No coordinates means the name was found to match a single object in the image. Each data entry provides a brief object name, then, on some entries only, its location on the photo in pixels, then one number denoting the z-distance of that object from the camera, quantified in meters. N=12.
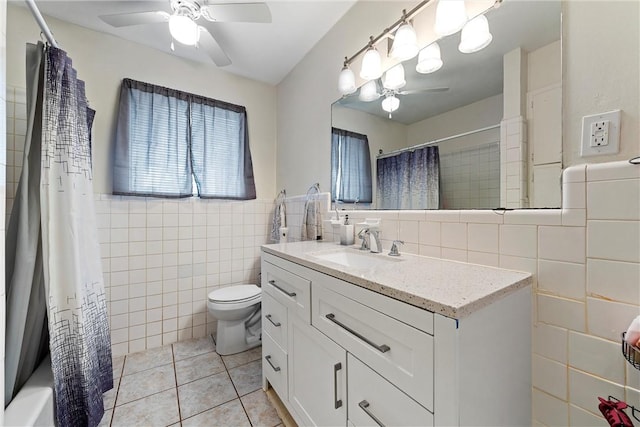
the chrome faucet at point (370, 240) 1.35
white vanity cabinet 0.61
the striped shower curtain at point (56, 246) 1.10
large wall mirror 0.86
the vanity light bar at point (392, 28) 1.18
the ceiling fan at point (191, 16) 1.42
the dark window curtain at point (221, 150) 2.20
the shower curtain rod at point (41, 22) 1.06
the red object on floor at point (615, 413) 0.62
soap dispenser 1.58
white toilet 1.87
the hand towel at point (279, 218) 2.40
